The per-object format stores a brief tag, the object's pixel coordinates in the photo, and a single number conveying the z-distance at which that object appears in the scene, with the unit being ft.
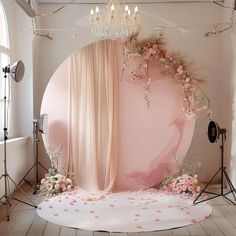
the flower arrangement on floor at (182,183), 10.73
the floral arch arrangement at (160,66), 11.09
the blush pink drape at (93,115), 11.37
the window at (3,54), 10.76
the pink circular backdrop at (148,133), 11.39
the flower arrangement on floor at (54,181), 10.81
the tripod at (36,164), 11.31
